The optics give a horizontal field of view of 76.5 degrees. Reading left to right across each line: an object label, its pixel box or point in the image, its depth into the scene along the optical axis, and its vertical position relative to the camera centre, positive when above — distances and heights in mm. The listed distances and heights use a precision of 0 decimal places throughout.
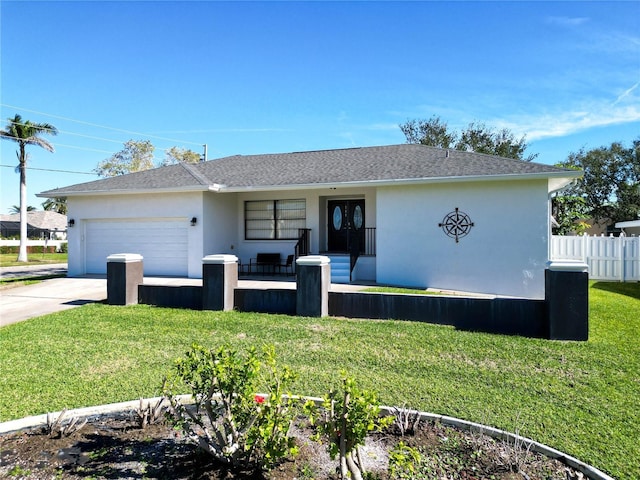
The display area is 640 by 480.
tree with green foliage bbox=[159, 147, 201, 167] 38531 +8101
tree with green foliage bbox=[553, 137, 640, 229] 33875 +5026
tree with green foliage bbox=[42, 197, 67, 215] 63344 +5476
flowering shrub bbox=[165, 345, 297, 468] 2670 -1179
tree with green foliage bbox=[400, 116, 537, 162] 33188 +8692
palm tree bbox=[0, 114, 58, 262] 28438 +7150
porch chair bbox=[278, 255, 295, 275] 14481 -904
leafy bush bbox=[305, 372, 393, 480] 2395 -1092
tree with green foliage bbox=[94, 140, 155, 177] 37188 +7399
